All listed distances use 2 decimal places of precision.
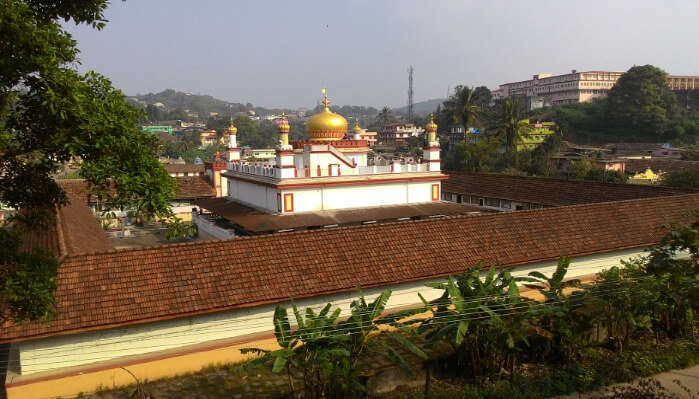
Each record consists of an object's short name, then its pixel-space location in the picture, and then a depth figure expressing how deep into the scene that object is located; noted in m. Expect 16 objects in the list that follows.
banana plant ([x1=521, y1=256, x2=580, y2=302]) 11.05
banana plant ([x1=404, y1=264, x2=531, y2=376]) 9.39
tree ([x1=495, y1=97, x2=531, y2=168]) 51.53
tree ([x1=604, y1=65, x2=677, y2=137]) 73.50
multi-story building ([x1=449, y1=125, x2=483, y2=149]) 75.31
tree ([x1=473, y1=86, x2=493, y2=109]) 110.27
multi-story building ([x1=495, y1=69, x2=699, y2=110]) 105.12
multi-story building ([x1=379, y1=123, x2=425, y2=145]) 123.38
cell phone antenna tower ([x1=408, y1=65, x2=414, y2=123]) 173.88
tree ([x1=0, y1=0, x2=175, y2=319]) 6.04
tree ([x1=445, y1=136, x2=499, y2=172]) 51.94
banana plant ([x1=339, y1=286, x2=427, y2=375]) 8.84
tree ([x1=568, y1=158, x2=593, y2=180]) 46.38
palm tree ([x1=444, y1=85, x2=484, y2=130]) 53.81
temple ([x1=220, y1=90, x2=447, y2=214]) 22.53
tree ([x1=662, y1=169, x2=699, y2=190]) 36.62
